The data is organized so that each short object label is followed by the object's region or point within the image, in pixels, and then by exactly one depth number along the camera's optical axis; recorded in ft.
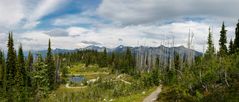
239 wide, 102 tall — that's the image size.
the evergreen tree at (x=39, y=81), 138.55
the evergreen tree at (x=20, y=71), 172.97
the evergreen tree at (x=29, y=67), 188.08
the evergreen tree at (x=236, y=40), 172.56
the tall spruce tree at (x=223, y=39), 207.02
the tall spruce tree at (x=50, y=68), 231.87
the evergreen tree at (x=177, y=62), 234.96
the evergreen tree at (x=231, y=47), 187.42
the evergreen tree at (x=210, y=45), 195.91
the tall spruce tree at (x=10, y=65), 171.00
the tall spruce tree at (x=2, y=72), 176.59
